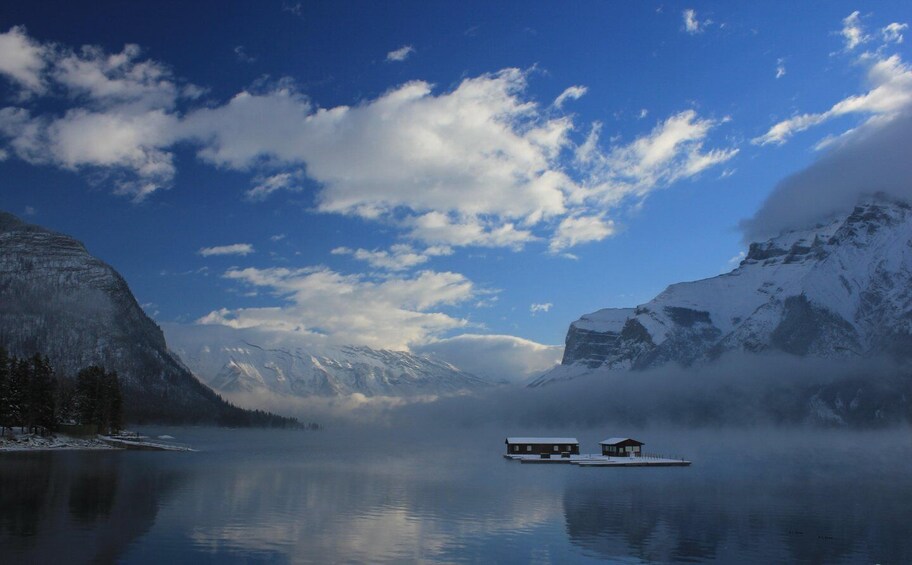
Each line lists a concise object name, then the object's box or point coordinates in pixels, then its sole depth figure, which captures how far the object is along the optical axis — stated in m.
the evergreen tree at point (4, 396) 131.62
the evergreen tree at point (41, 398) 145.88
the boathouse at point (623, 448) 179.38
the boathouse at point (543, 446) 188.50
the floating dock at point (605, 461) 156.12
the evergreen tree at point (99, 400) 167.25
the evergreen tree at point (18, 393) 138.75
